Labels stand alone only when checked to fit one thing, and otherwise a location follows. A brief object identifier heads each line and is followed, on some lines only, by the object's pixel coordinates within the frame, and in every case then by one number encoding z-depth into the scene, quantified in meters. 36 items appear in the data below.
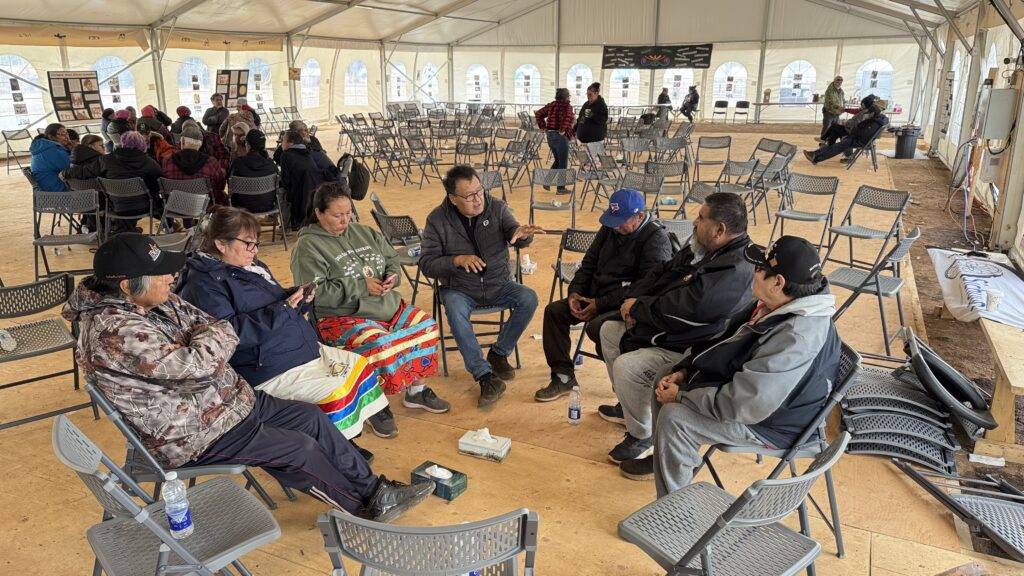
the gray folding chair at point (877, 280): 4.16
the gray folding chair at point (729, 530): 1.77
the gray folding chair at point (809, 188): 6.20
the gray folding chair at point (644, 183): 6.52
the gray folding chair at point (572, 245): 4.38
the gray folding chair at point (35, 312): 3.50
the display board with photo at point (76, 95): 11.79
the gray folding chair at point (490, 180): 6.99
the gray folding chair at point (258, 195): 6.59
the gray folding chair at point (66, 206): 5.66
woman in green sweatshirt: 3.36
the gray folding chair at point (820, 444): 2.39
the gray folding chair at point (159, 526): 1.75
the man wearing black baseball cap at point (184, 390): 2.14
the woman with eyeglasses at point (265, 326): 2.78
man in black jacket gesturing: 3.80
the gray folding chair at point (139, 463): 2.13
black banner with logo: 20.56
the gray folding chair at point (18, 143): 12.62
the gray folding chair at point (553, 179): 7.13
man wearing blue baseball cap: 3.53
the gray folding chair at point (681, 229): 4.59
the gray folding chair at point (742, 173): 7.50
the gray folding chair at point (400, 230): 5.07
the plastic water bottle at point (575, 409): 3.53
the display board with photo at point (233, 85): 14.57
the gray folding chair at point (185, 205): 5.79
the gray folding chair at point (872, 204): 5.42
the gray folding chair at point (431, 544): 1.57
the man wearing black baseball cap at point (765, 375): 2.32
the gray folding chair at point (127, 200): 6.30
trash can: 13.40
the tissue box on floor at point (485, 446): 3.22
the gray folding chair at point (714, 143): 9.72
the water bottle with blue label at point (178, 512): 1.94
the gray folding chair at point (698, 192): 6.17
